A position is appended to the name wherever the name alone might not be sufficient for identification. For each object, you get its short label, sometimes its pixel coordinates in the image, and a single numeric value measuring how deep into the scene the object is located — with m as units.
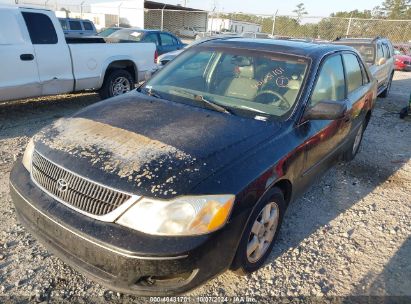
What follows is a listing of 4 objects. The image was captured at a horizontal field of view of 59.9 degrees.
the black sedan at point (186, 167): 2.06
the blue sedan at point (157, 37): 12.14
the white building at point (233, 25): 38.88
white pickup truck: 5.55
